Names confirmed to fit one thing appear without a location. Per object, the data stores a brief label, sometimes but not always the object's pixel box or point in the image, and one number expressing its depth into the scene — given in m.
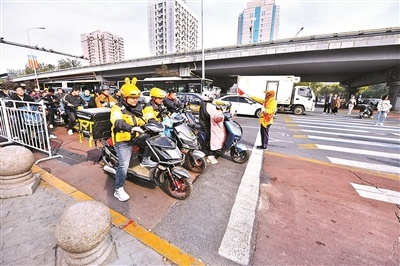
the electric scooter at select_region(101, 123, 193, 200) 2.76
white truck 14.38
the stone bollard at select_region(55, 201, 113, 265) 1.54
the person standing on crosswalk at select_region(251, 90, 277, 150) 4.93
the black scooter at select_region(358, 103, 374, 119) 13.99
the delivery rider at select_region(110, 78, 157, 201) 2.43
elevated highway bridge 15.30
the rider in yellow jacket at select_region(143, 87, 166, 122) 3.12
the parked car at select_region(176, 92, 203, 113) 10.55
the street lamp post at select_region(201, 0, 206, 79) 17.03
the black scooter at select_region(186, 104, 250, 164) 4.20
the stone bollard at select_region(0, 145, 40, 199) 2.70
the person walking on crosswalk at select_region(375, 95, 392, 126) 10.14
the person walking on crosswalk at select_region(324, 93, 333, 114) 17.95
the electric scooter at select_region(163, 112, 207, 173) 3.63
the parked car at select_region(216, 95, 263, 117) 12.45
